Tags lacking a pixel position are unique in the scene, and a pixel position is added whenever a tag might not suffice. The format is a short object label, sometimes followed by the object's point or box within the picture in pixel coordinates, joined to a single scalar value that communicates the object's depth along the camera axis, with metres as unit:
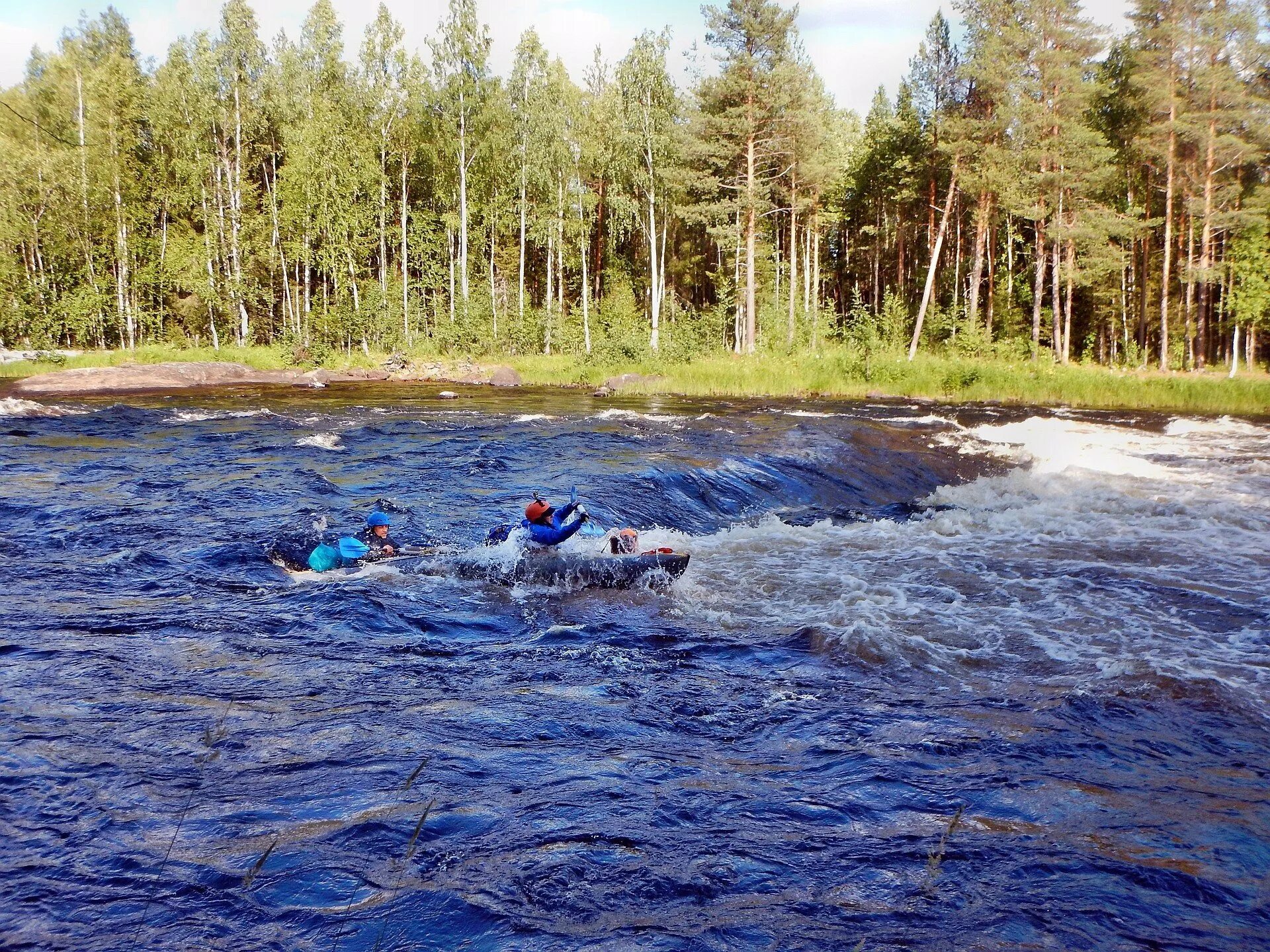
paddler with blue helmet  10.48
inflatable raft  9.80
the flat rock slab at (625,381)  31.28
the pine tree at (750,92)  35.12
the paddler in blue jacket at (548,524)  9.77
